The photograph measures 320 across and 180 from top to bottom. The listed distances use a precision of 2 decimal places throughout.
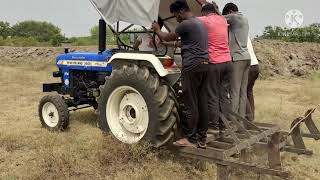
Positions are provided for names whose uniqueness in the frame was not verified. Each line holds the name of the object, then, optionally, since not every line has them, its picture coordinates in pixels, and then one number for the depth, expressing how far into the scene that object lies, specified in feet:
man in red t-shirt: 14.03
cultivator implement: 12.16
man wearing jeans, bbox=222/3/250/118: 15.99
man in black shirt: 13.52
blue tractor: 14.38
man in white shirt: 17.51
